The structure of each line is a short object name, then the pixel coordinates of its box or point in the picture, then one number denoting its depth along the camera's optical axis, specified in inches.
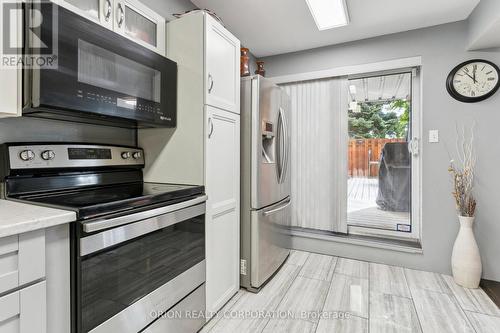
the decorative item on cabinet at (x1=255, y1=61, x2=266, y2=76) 103.8
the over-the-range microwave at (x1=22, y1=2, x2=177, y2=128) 40.3
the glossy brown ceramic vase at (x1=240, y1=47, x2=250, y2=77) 90.0
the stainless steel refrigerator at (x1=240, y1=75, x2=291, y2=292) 83.5
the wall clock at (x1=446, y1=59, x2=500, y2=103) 87.6
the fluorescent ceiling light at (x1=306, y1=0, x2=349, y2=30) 81.1
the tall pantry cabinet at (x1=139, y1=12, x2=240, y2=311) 65.0
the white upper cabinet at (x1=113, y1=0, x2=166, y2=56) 56.9
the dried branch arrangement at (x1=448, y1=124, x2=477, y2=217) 87.6
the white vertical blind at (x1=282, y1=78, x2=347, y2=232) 114.7
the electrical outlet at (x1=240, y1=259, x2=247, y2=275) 84.3
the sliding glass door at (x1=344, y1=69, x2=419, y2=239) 107.0
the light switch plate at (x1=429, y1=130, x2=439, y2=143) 96.1
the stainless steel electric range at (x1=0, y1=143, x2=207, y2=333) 39.2
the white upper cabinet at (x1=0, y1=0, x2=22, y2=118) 39.8
